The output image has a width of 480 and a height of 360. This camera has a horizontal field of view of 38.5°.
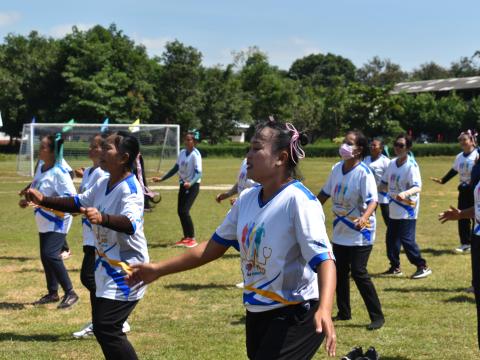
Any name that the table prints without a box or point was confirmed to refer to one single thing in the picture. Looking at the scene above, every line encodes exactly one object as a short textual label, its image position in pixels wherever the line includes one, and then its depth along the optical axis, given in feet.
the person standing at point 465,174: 41.83
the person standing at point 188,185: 45.16
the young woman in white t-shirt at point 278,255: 12.64
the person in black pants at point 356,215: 24.99
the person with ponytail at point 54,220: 27.91
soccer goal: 99.55
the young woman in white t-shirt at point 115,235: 16.90
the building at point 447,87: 291.28
